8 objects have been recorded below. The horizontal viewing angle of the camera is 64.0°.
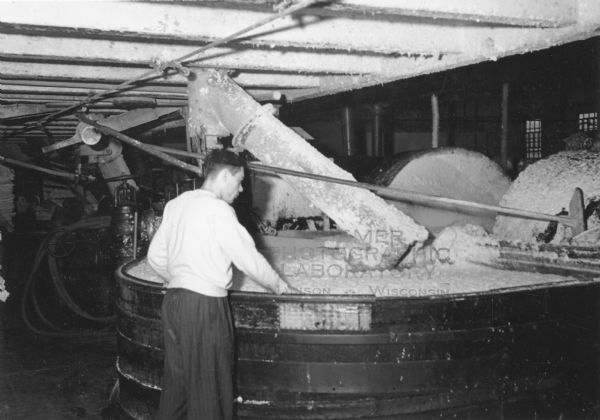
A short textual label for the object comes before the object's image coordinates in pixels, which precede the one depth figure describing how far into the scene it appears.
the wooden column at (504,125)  7.41
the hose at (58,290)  6.16
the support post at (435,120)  6.65
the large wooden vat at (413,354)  2.94
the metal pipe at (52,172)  5.12
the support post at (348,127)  7.85
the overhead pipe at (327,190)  3.45
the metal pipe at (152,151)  3.78
